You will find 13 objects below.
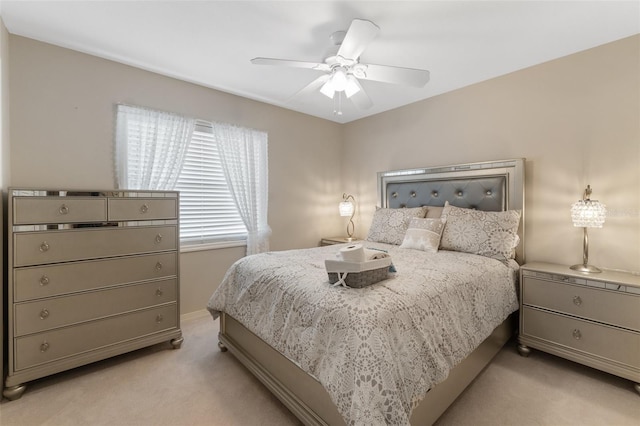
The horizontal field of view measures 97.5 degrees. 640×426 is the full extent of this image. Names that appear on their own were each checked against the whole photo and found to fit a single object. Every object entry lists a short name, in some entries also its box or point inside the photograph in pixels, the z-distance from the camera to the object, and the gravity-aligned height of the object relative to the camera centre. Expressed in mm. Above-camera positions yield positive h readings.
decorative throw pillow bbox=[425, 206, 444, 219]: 2917 -10
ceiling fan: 1686 +1001
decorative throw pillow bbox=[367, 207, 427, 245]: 2965 -144
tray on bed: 1466 -325
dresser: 1752 -467
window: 2571 +429
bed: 1157 -564
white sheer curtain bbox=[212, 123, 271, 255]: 3135 +439
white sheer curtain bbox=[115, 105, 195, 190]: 2504 +598
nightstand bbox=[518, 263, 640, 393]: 1810 -749
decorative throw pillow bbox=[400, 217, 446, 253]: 2551 -221
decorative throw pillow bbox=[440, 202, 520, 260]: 2330 -189
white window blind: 2943 +162
